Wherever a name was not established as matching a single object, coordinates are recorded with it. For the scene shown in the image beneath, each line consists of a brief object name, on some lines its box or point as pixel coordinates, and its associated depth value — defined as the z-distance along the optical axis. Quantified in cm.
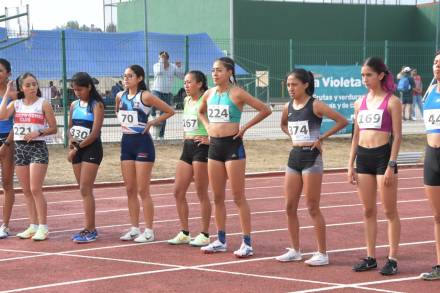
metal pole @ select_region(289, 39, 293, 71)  2308
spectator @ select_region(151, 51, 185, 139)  1725
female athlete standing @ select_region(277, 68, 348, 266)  674
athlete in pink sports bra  630
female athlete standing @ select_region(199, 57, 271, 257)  719
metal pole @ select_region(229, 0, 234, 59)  4291
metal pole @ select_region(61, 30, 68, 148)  1681
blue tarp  1736
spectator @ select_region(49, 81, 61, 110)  1689
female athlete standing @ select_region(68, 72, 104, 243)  797
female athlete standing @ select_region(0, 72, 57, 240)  808
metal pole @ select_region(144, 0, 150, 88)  1834
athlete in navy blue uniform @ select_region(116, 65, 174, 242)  791
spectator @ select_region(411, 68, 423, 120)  2303
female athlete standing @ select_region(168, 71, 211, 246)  768
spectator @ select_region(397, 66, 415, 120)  2212
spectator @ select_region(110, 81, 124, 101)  1933
